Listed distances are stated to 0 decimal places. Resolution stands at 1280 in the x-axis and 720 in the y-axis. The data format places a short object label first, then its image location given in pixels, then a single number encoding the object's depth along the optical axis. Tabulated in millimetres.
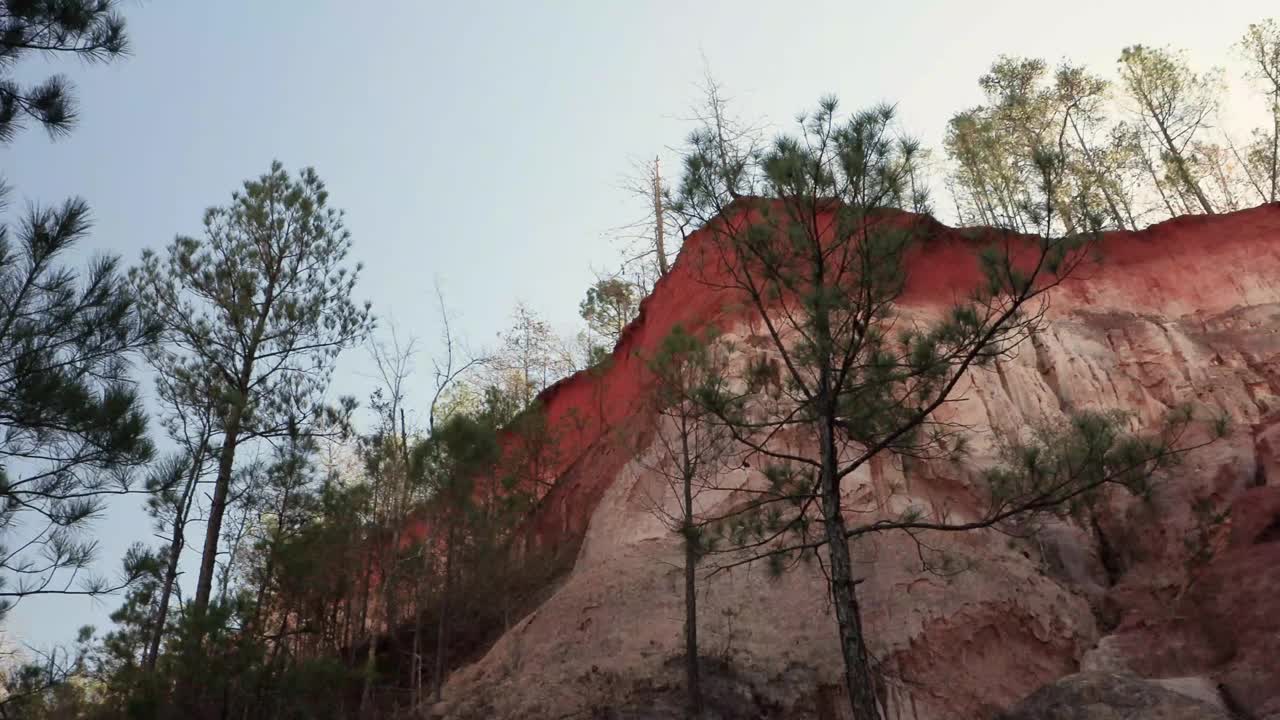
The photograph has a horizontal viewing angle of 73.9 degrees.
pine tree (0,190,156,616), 6215
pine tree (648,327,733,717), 8664
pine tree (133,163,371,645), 13273
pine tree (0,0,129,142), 6582
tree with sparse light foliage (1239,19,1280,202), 24000
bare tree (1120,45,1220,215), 25266
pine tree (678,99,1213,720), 7508
